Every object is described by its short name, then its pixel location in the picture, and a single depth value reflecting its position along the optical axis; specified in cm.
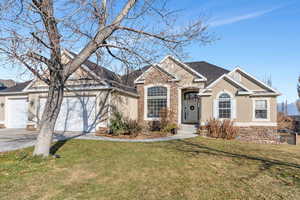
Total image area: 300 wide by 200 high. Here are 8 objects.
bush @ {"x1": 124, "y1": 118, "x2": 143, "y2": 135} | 1179
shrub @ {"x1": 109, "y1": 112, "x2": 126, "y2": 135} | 1159
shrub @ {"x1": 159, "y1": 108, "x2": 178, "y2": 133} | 1304
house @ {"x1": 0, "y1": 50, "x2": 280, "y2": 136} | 1266
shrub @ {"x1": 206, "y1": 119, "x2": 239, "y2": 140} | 1232
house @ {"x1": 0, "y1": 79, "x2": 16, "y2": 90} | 2733
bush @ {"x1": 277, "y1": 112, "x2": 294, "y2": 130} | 1694
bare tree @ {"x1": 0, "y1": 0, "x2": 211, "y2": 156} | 547
